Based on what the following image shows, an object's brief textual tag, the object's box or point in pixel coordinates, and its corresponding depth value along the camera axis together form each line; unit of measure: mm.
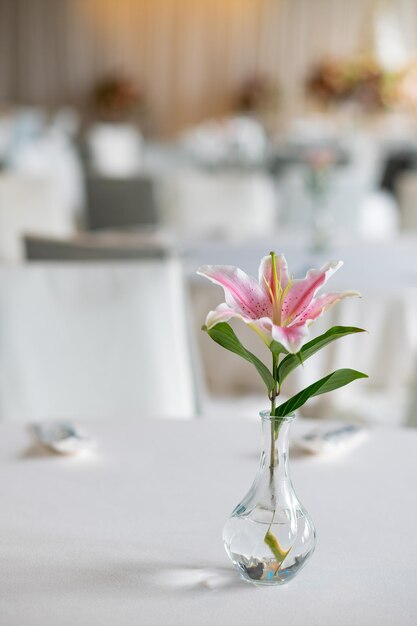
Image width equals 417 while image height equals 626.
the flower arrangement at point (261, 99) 13289
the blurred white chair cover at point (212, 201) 4379
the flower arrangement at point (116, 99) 13172
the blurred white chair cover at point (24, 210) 4141
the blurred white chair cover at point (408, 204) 4578
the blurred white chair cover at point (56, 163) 6625
